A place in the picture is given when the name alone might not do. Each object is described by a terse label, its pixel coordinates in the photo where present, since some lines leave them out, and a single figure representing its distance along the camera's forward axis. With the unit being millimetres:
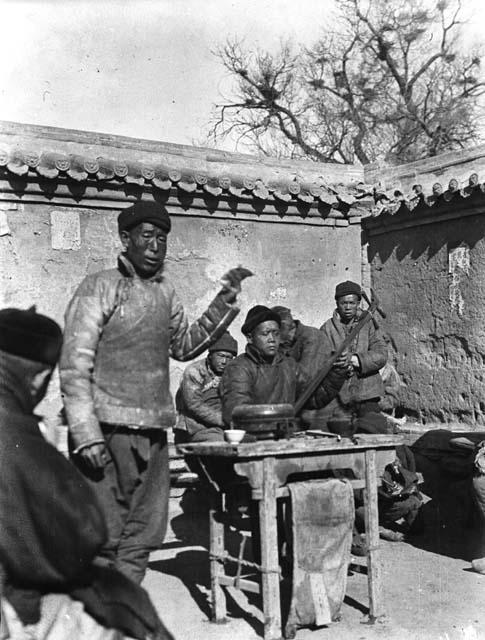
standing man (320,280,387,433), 6832
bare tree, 18547
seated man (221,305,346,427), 5199
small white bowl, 4352
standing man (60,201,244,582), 3736
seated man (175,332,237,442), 6961
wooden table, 4344
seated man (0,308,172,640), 2605
